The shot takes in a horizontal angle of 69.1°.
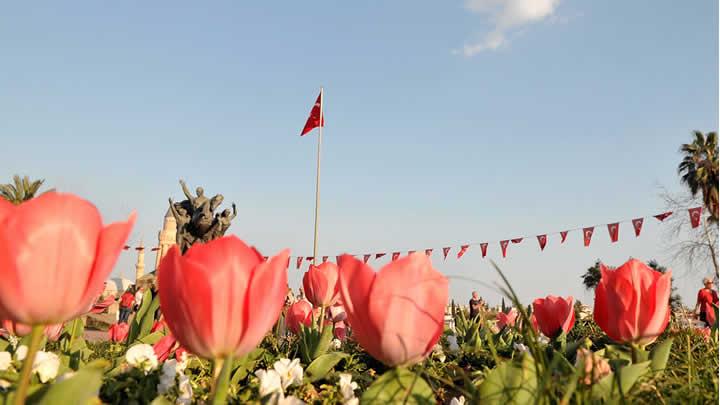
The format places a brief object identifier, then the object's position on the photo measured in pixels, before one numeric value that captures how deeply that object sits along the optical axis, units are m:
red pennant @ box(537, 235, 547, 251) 18.62
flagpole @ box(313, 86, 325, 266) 17.50
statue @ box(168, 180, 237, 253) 9.06
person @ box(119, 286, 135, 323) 12.20
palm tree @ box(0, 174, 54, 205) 18.20
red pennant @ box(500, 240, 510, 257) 19.19
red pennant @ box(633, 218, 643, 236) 16.58
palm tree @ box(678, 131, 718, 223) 30.22
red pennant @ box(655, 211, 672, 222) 15.68
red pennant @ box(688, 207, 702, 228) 15.18
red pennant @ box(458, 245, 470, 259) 20.86
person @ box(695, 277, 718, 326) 7.21
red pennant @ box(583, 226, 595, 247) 17.54
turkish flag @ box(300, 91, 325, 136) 20.61
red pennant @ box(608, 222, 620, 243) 16.44
